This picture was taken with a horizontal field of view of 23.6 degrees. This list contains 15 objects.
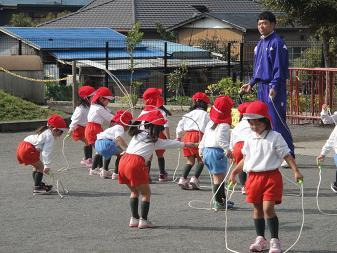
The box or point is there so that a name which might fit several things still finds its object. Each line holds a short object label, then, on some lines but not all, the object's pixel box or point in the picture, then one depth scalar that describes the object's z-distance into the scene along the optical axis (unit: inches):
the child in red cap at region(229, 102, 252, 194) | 365.1
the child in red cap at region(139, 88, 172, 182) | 425.7
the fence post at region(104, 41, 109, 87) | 921.9
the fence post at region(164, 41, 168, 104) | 904.9
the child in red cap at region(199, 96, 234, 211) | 348.8
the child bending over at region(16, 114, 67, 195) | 388.2
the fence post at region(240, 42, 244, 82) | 887.1
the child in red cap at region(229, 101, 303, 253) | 271.9
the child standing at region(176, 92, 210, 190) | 406.0
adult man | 412.8
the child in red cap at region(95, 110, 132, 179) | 422.6
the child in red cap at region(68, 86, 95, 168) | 488.1
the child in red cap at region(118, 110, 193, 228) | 313.0
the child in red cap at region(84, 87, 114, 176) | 467.2
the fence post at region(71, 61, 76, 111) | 729.9
